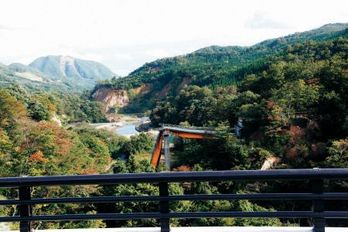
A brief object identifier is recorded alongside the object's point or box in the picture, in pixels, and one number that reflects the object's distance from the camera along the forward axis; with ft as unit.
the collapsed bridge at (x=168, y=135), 163.22
